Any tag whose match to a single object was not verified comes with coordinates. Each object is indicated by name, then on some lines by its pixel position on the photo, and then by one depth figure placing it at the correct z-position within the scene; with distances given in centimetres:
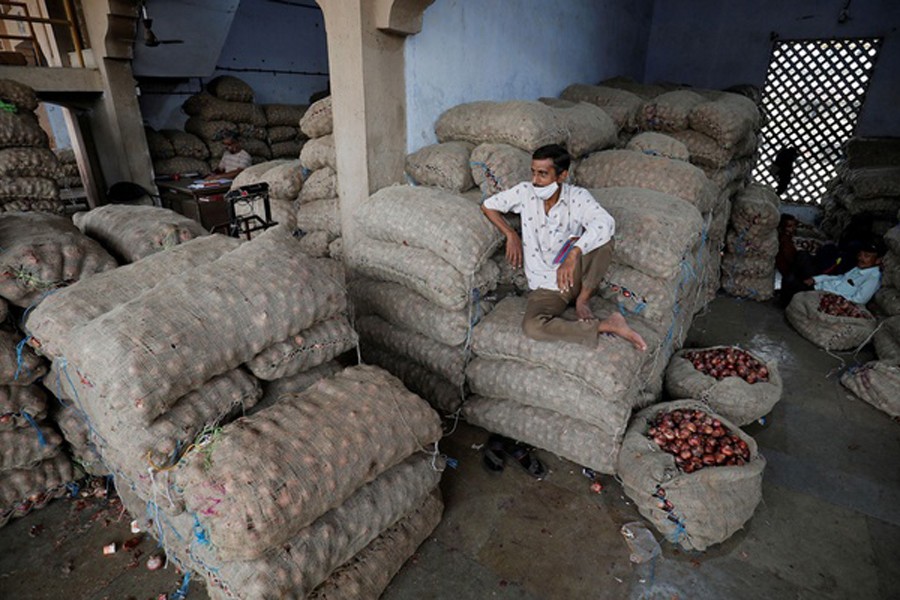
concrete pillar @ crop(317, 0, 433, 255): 327
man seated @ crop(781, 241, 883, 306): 430
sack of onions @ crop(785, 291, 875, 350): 391
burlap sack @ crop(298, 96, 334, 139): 387
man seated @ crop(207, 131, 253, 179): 680
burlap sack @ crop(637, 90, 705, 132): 457
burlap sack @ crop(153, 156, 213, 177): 712
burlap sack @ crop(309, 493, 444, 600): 188
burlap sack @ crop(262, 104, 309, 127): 827
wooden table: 540
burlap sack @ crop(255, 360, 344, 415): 217
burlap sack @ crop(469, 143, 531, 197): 330
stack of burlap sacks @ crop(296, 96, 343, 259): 391
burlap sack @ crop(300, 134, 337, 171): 389
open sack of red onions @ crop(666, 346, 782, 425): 285
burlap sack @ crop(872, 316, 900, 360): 359
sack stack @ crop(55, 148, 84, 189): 673
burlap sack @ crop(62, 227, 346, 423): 169
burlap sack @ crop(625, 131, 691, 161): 404
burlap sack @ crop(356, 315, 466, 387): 294
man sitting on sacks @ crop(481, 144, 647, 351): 261
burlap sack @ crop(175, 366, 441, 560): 156
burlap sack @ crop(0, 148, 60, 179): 386
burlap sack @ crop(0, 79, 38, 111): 404
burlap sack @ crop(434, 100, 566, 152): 346
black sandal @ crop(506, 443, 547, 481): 266
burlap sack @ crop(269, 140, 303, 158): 848
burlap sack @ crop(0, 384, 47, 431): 228
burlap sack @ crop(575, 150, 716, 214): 352
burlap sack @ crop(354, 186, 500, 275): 274
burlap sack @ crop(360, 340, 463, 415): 305
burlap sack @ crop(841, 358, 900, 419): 317
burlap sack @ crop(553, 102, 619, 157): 389
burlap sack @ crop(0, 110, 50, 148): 388
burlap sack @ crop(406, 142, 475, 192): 348
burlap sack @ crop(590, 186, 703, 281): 285
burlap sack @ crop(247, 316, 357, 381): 211
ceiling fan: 571
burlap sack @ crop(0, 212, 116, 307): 220
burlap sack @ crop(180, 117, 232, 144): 758
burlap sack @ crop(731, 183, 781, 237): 472
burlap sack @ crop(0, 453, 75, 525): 236
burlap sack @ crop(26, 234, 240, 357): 195
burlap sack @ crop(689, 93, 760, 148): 430
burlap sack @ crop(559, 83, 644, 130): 493
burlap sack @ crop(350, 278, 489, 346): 283
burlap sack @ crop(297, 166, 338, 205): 397
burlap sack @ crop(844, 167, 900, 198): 585
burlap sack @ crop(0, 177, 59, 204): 393
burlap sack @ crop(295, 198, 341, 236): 402
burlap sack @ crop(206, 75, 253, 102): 773
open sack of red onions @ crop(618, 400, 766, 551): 219
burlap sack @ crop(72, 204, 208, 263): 263
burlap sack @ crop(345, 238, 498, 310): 272
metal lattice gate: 683
